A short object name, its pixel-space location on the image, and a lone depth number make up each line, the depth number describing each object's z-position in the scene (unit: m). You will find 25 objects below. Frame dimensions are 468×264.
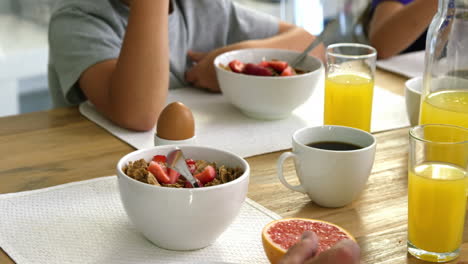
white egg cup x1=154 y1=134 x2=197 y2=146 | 1.38
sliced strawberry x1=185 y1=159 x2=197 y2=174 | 1.25
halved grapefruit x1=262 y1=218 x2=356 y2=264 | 1.17
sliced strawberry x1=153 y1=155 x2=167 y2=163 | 1.26
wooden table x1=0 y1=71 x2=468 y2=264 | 1.26
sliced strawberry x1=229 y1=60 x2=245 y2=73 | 1.62
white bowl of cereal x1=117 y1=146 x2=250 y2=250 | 1.18
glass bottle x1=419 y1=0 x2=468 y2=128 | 1.38
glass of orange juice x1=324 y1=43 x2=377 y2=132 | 1.50
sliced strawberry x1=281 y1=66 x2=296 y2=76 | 1.61
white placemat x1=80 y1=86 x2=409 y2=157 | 1.50
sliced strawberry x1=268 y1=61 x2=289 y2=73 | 1.62
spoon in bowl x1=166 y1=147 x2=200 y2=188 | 1.21
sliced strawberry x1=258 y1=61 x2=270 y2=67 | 1.63
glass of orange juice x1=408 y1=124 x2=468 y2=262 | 1.18
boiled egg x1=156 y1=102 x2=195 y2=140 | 1.38
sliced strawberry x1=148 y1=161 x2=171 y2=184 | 1.22
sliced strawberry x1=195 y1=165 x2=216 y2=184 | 1.23
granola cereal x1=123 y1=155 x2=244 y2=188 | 1.21
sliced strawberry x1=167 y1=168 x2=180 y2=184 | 1.22
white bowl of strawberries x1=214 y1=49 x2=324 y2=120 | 1.58
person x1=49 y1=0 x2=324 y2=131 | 1.59
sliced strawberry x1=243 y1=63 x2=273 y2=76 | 1.60
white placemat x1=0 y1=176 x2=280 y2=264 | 1.21
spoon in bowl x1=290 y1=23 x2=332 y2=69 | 1.63
